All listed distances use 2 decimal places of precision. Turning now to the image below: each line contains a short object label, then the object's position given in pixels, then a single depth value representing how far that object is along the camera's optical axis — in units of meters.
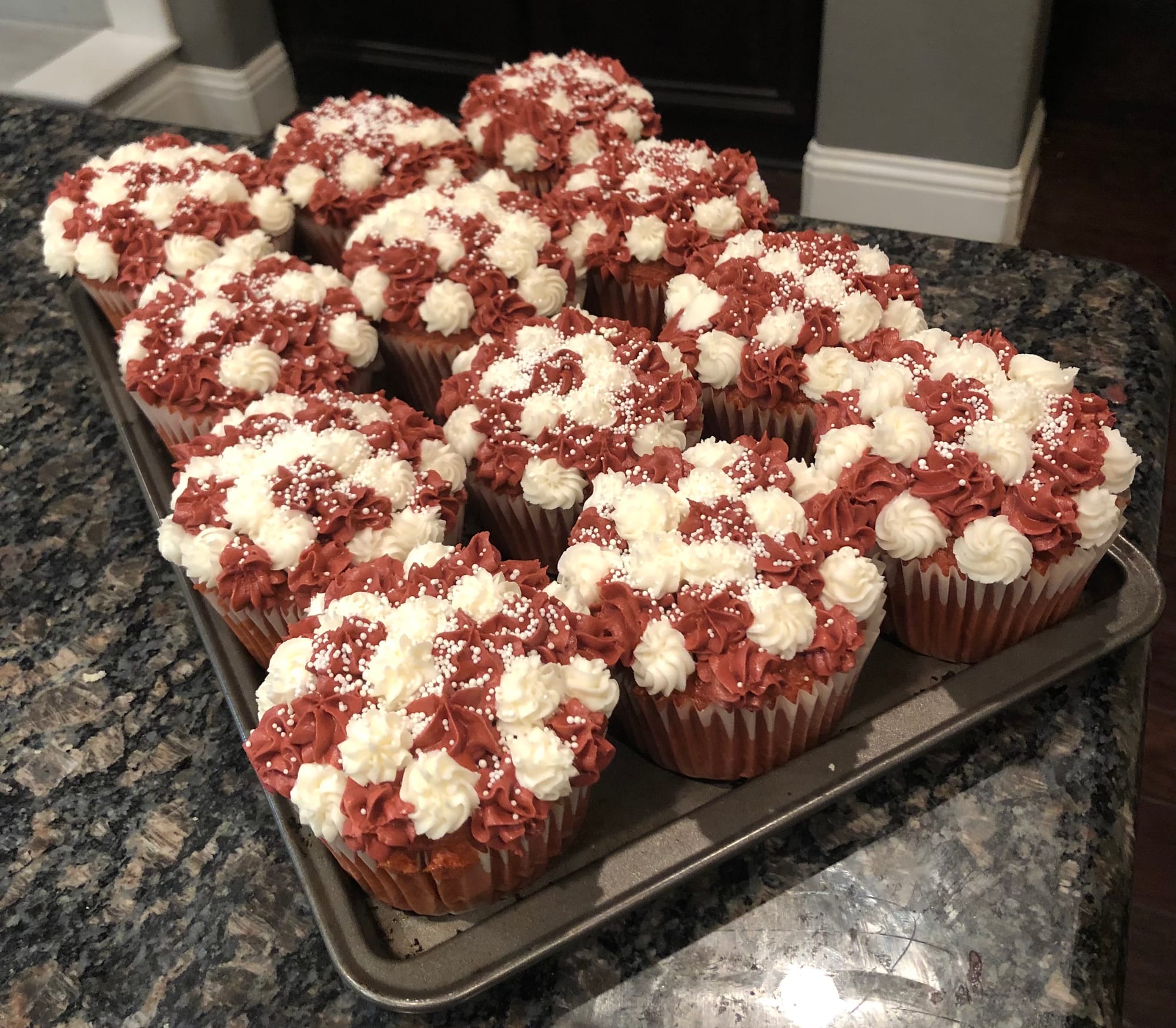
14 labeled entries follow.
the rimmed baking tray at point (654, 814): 0.29
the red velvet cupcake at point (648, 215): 0.46
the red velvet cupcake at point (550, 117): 0.53
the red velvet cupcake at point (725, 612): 0.31
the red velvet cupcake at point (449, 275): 0.44
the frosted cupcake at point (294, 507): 0.35
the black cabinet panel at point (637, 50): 0.92
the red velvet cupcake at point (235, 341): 0.41
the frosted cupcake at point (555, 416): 0.37
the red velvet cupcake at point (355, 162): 0.51
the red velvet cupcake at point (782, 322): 0.39
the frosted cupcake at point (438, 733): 0.28
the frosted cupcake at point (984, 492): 0.33
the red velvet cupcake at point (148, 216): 0.48
